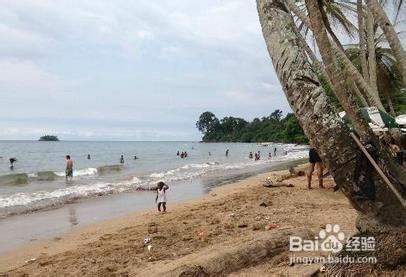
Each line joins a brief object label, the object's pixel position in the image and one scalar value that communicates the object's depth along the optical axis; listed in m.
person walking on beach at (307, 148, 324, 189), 12.07
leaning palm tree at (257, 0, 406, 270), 3.82
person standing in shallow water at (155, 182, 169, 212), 11.70
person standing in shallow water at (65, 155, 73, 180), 24.13
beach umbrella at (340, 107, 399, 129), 9.23
